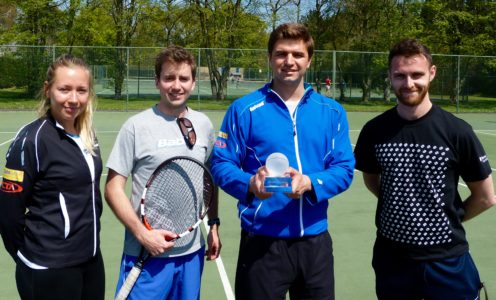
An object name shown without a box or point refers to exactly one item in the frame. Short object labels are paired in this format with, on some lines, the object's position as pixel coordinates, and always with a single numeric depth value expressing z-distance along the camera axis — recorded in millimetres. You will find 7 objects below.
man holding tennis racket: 2789
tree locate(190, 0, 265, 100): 30656
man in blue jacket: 2645
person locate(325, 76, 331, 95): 27172
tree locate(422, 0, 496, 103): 29766
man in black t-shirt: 2711
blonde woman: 2492
